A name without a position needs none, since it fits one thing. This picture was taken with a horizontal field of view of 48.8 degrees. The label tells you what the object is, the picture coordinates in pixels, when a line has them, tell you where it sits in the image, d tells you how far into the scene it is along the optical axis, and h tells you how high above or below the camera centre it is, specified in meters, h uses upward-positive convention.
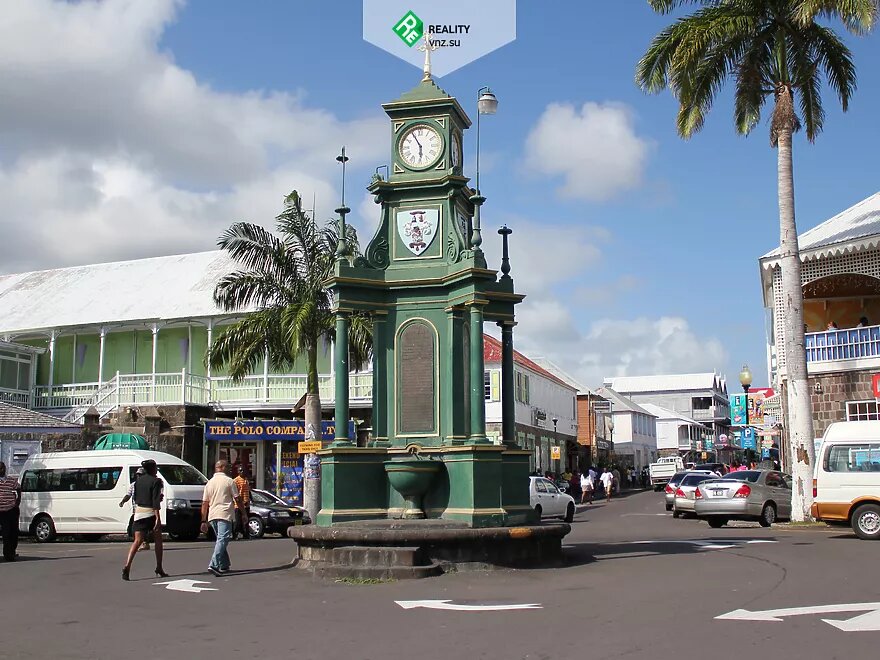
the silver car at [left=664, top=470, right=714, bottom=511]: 31.49 -1.38
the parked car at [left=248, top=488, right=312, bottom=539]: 24.64 -1.70
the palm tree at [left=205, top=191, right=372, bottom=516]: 26.31 +4.34
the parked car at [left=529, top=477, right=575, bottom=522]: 27.14 -1.46
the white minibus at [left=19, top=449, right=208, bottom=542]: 23.17 -0.98
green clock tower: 14.13 +1.62
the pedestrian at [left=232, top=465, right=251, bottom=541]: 23.30 -1.43
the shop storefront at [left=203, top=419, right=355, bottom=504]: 34.12 -0.14
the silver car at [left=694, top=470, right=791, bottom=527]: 23.66 -1.31
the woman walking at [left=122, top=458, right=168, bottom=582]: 13.43 -0.77
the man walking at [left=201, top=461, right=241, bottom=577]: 13.40 -0.84
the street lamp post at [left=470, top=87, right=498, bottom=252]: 16.14 +5.72
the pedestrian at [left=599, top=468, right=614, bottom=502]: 46.28 -1.61
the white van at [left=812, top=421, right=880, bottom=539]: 18.62 -0.63
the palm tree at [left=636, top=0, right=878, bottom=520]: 23.53 +9.49
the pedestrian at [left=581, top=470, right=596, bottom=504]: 42.94 -1.69
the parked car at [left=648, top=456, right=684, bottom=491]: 57.25 -1.38
